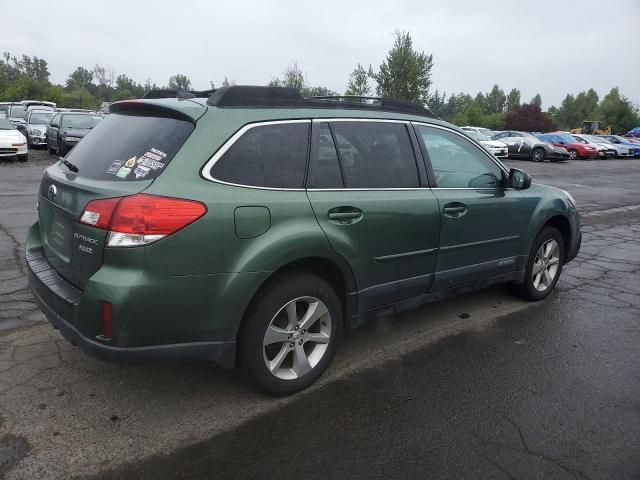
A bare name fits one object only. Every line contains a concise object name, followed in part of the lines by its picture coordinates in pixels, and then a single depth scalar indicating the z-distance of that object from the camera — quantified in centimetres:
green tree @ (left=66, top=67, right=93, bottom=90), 10606
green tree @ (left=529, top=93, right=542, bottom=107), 9750
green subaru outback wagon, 256
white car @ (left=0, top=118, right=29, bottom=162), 1560
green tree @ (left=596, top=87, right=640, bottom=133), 6981
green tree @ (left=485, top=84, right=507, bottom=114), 10346
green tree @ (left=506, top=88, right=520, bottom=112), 10319
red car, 3128
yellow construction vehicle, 5866
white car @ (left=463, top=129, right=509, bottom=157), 2464
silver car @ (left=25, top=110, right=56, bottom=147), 2018
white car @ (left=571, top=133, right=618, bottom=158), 3231
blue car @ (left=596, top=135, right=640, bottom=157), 3512
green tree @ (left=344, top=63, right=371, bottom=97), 4328
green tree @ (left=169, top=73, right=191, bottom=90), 9060
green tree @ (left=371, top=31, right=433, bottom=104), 3778
